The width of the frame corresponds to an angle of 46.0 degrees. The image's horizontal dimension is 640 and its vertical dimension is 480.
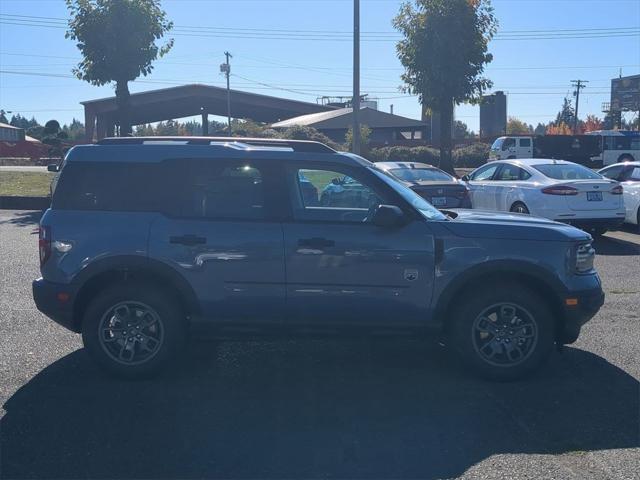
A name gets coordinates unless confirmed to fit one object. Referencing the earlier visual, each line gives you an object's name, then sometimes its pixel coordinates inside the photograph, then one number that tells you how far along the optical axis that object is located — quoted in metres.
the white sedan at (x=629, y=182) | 15.28
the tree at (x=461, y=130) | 101.88
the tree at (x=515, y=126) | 91.89
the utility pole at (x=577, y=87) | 95.56
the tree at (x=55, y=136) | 49.84
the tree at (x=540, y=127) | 137.88
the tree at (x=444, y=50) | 27.55
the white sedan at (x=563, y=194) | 13.16
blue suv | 6.03
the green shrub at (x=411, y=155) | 39.47
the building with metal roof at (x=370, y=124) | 55.16
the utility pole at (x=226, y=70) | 51.87
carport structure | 50.75
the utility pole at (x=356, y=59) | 21.75
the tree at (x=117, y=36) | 21.45
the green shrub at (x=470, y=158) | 44.88
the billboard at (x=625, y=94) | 65.62
